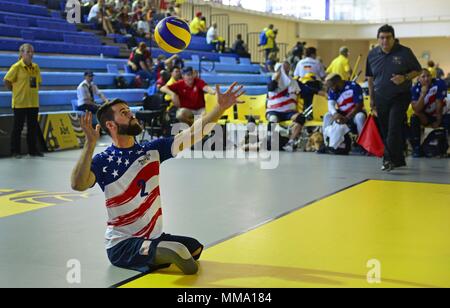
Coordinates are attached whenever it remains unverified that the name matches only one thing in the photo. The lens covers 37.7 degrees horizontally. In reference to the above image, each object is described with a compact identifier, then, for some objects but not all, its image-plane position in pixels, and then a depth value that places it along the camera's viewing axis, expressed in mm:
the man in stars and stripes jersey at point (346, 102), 10797
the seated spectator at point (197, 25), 23405
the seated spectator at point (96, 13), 18953
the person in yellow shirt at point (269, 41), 24438
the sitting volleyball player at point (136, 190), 4074
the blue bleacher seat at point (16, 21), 16406
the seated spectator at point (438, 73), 21492
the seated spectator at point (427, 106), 10531
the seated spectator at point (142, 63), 16828
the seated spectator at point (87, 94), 12398
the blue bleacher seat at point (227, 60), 22469
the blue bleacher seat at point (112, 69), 16827
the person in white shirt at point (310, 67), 14383
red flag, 10164
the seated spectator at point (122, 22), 20125
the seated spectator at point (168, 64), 15761
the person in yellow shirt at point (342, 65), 15281
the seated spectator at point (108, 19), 19422
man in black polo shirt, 8680
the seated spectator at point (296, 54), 21000
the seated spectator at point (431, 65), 18584
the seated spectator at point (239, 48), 24266
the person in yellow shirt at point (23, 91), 10180
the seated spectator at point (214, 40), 23016
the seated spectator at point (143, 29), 20453
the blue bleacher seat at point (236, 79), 19641
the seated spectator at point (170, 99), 12478
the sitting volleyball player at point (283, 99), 11688
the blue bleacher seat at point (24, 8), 17203
